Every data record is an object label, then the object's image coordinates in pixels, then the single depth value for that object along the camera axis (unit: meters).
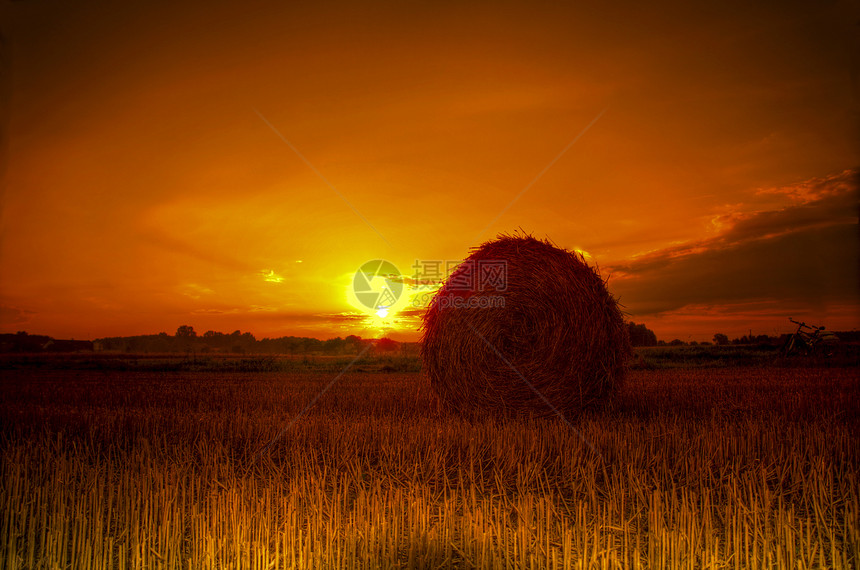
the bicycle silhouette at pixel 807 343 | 16.69
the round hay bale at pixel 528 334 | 6.77
